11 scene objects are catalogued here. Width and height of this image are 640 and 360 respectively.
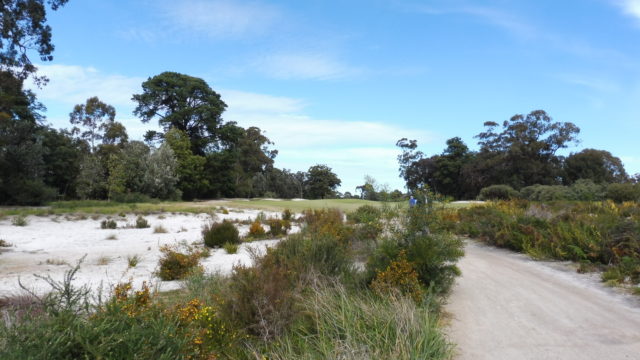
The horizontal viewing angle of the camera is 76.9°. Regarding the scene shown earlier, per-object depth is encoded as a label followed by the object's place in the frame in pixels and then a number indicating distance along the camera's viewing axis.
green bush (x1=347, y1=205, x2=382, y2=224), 9.48
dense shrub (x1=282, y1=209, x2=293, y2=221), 20.25
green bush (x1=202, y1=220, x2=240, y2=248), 13.17
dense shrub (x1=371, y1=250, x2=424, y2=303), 5.42
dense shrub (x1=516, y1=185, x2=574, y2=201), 22.79
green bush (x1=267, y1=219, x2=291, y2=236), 16.19
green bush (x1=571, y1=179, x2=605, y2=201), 21.25
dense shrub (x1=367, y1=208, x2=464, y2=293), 6.46
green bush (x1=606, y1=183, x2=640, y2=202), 19.38
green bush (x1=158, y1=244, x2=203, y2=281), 8.48
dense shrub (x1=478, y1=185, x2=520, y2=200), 31.48
